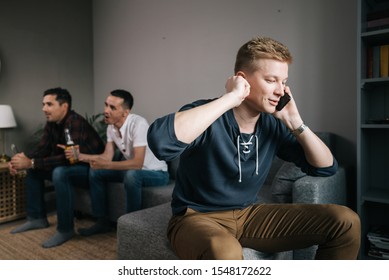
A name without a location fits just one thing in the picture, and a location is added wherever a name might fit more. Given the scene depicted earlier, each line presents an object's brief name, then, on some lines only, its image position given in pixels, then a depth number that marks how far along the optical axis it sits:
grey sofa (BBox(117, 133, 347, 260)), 1.11
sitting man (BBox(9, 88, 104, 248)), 2.09
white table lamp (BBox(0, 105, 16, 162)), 2.38
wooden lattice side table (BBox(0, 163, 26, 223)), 2.35
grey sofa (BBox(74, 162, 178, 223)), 1.94
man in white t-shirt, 1.98
